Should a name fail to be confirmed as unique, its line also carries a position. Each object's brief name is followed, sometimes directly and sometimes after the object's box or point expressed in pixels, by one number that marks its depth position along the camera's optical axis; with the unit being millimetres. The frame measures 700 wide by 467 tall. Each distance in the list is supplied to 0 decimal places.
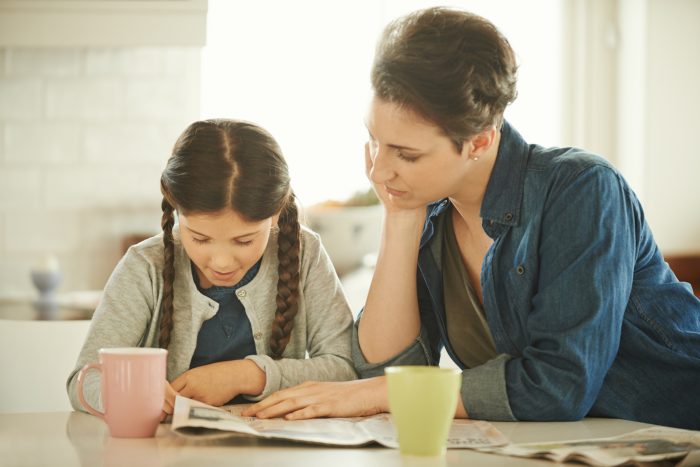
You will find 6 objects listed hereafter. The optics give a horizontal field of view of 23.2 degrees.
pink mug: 2072
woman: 2258
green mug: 1943
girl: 2432
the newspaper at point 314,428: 2041
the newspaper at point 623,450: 1939
